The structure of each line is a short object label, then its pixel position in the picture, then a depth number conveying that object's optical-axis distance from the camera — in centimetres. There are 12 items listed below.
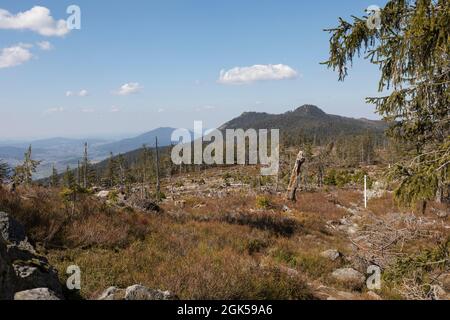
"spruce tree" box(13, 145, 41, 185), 1998
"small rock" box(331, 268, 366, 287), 798
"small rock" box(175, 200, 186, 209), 1970
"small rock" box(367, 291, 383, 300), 708
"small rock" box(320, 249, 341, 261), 980
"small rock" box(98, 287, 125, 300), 473
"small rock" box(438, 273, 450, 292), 797
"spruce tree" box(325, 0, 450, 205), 465
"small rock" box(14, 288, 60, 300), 405
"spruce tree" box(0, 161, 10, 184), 1997
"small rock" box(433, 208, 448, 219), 1763
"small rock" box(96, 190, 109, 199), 1858
